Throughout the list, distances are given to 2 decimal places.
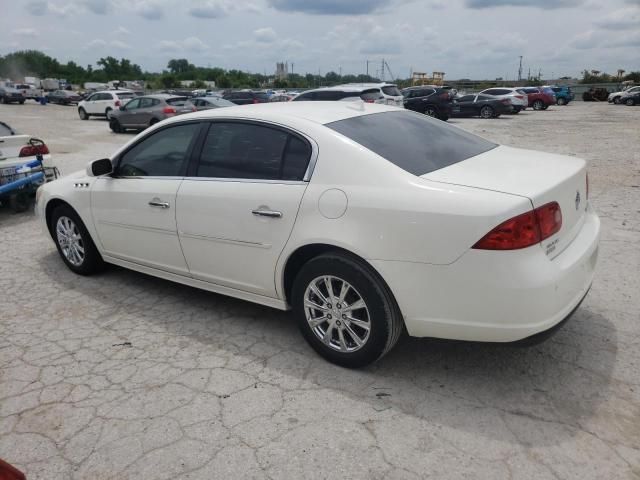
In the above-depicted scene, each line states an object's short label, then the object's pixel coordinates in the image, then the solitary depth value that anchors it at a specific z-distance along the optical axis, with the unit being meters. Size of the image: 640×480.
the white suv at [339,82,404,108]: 19.36
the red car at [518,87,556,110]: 33.06
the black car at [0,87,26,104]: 42.50
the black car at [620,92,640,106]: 35.50
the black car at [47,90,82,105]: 44.00
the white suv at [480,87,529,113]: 27.97
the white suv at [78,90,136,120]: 26.56
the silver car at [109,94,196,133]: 19.72
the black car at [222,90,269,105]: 29.78
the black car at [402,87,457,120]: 23.17
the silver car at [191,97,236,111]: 20.39
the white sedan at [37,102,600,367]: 2.63
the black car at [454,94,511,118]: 26.34
